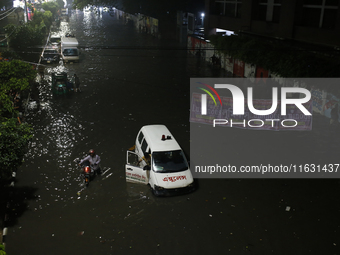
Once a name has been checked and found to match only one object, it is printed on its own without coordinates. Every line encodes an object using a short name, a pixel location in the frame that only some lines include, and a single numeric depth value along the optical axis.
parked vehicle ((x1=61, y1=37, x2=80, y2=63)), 31.55
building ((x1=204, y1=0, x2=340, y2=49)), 19.64
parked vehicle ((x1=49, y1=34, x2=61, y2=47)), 38.74
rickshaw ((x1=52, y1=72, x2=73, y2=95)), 21.91
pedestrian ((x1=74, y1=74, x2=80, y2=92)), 22.57
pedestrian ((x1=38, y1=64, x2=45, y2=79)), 26.32
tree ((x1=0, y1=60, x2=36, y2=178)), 8.73
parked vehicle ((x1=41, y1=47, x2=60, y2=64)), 30.91
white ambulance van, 10.65
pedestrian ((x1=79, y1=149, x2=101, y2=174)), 11.62
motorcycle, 11.38
